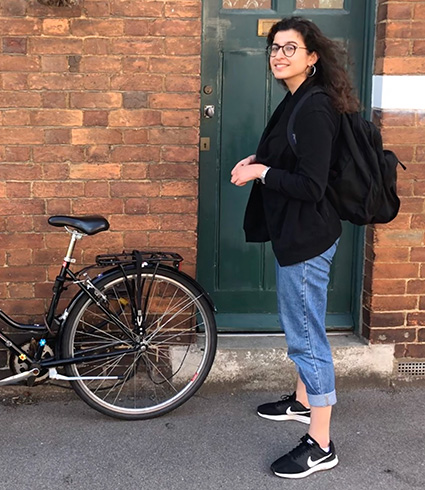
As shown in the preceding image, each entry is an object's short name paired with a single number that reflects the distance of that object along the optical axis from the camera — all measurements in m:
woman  3.15
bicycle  3.88
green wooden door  4.35
